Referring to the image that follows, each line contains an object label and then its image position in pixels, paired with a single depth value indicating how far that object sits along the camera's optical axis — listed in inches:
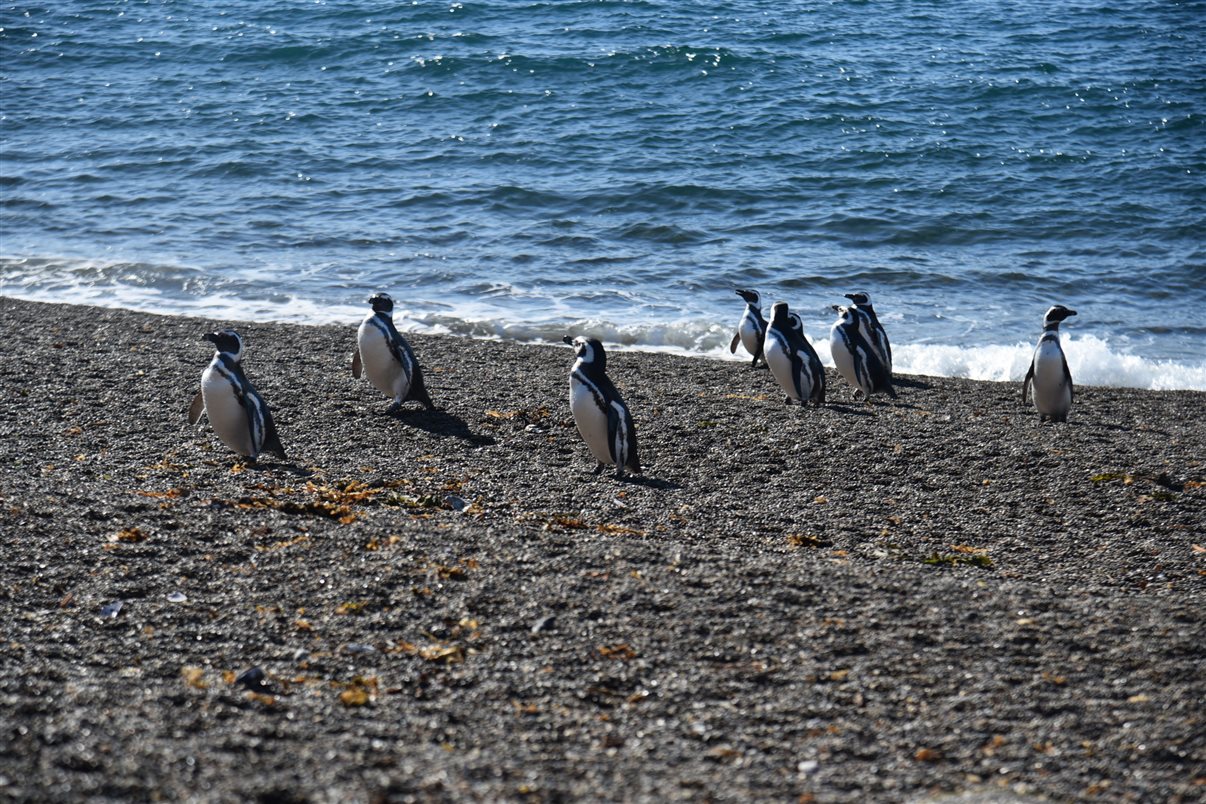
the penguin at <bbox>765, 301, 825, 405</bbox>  762.8
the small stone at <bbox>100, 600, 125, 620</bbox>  349.0
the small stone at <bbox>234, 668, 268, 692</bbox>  309.0
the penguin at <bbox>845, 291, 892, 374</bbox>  821.2
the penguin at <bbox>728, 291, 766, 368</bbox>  898.1
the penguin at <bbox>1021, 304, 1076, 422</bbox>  741.9
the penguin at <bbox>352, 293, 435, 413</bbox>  679.1
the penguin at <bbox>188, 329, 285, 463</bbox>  569.6
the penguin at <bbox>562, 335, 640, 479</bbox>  578.9
